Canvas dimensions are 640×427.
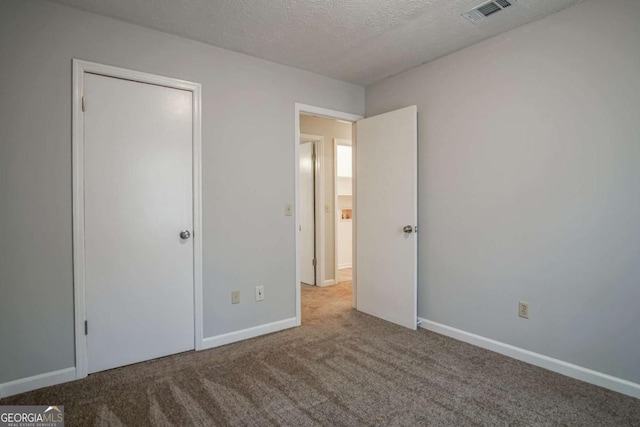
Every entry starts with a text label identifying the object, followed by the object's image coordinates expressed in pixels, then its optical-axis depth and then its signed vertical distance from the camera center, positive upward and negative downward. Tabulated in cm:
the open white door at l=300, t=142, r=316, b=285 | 477 +0
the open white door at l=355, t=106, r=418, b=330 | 311 -5
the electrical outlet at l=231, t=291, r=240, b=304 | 286 -72
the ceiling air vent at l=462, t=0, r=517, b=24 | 214 +130
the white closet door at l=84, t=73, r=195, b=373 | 229 -7
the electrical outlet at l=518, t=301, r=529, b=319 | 246 -71
